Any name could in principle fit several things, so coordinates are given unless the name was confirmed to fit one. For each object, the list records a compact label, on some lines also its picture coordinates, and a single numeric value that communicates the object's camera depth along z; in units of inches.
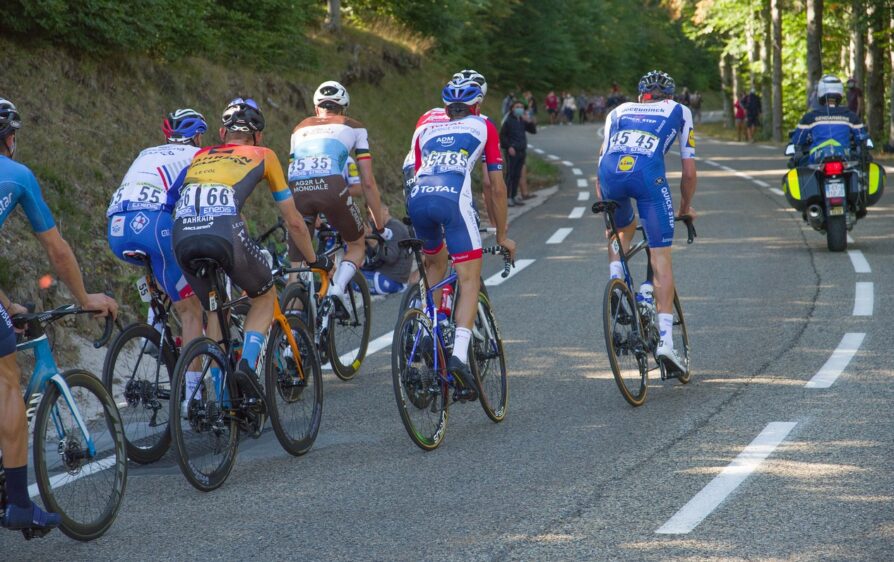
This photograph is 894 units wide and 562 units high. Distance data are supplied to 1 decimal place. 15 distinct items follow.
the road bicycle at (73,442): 389.4
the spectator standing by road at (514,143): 1697.3
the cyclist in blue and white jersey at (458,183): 539.8
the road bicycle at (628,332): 568.4
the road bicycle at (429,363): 497.4
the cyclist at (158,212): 525.0
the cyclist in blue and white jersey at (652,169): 609.0
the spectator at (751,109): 3418.1
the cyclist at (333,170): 675.4
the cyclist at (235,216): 478.6
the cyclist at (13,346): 373.7
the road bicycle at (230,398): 459.8
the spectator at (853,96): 2179.1
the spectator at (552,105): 5369.1
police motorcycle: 1070.1
